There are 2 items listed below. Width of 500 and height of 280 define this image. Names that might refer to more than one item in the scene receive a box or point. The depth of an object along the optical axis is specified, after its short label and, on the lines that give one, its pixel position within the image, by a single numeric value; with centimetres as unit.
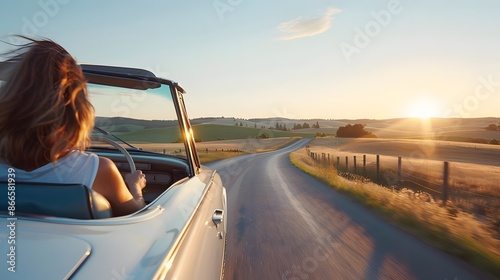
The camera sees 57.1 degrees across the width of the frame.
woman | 185
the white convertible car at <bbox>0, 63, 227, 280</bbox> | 139
